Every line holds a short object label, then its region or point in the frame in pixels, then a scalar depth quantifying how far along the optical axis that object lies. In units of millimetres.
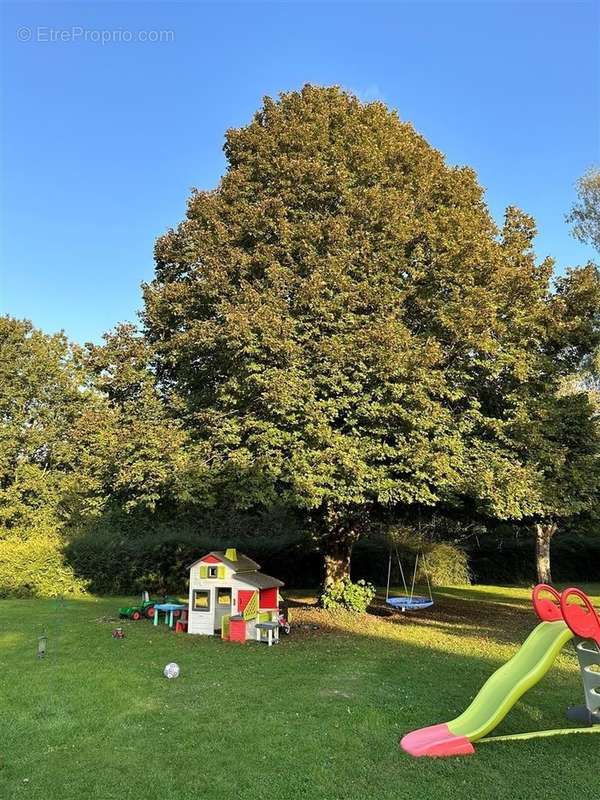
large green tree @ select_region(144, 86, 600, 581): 13023
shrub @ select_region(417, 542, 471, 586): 27141
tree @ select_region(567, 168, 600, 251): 22578
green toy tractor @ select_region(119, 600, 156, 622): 15789
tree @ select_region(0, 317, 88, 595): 28922
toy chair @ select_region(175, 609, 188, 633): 13902
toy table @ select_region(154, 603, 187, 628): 14527
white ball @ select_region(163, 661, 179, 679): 9414
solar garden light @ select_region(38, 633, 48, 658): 10266
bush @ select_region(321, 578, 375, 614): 16109
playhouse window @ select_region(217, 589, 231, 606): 13617
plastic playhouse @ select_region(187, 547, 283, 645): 12938
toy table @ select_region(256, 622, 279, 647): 12472
